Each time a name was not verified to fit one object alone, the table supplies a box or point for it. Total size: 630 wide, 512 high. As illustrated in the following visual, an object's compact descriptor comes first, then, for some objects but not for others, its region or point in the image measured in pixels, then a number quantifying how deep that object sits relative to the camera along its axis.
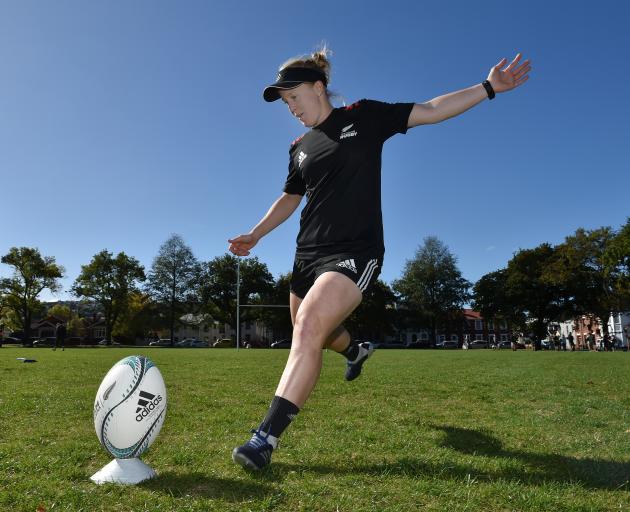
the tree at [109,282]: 77.12
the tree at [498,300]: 73.81
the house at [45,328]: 110.56
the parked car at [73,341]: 77.92
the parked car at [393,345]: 90.56
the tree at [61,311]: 87.75
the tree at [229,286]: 83.81
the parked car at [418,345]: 83.38
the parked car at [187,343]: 88.80
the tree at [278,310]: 80.56
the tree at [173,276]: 77.88
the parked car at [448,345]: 92.19
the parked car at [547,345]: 79.24
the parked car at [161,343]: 96.88
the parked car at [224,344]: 74.62
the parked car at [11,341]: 79.88
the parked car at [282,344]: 71.97
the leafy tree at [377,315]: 81.94
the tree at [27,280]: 70.06
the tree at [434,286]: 81.94
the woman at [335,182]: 3.36
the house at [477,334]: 130.50
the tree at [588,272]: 55.75
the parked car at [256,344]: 75.41
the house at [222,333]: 117.92
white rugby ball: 2.97
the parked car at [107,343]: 75.12
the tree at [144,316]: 78.06
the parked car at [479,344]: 91.49
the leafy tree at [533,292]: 70.06
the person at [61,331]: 35.16
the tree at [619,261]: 47.22
